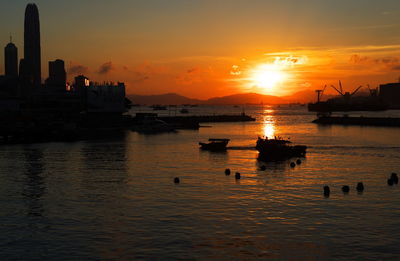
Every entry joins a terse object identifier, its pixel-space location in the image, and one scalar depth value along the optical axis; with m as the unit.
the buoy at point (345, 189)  49.66
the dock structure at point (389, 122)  188.93
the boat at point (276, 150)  80.44
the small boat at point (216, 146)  95.00
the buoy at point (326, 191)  47.79
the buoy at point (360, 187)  50.54
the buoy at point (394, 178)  55.33
